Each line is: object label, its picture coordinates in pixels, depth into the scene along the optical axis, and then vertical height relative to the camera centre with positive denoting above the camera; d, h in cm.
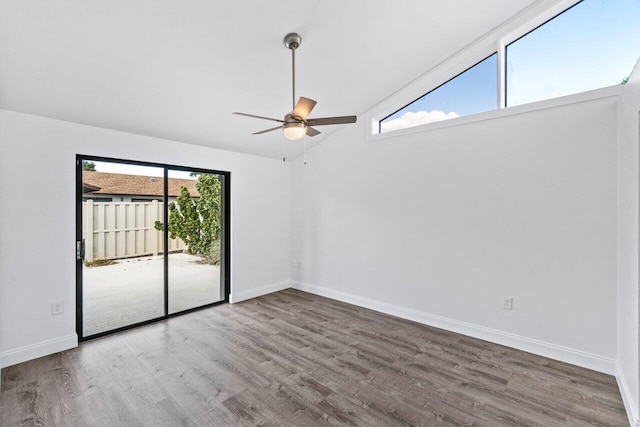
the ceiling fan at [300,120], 228 +78
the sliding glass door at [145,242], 321 -40
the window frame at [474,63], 289 +179
